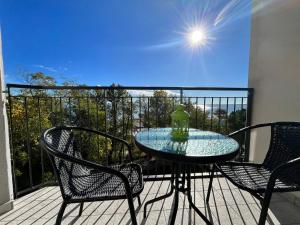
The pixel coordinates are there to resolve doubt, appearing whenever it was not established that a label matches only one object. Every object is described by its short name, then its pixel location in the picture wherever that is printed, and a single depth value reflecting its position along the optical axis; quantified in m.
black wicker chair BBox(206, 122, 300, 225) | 1.41
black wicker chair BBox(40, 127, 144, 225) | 1.18
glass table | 1.19
